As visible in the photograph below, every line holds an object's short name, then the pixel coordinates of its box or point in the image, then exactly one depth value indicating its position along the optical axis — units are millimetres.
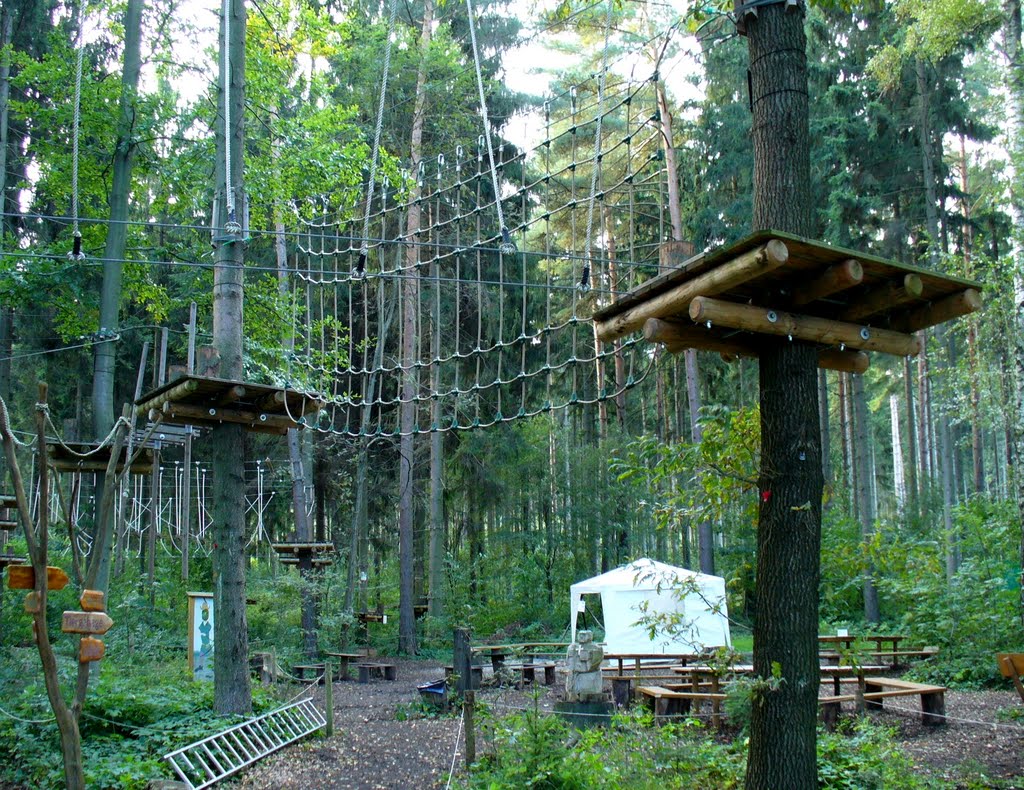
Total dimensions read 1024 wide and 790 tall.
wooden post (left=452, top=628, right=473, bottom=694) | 10242
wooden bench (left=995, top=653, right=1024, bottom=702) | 6242
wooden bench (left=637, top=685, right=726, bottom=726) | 8594
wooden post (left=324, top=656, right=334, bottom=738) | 8671
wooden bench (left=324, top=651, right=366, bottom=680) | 14338
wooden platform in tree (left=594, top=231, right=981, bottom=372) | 4359
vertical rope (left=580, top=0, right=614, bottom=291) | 7345
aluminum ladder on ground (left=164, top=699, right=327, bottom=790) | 7038
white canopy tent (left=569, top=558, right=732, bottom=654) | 15133
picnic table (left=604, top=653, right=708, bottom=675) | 11305
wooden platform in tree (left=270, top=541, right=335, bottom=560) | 14641
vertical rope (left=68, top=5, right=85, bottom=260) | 7480
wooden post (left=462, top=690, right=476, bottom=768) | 7176
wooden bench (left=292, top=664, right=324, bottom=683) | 13641
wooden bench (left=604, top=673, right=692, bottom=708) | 10727
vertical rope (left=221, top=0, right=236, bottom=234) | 9141
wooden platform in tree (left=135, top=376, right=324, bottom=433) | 8117
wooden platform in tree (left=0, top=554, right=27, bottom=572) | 8511
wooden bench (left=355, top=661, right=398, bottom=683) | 14211
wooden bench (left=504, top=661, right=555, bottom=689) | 13547
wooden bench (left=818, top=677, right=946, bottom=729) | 8500
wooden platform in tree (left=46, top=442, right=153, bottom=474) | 9719
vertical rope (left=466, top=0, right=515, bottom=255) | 7339
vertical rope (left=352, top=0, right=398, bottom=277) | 8703
